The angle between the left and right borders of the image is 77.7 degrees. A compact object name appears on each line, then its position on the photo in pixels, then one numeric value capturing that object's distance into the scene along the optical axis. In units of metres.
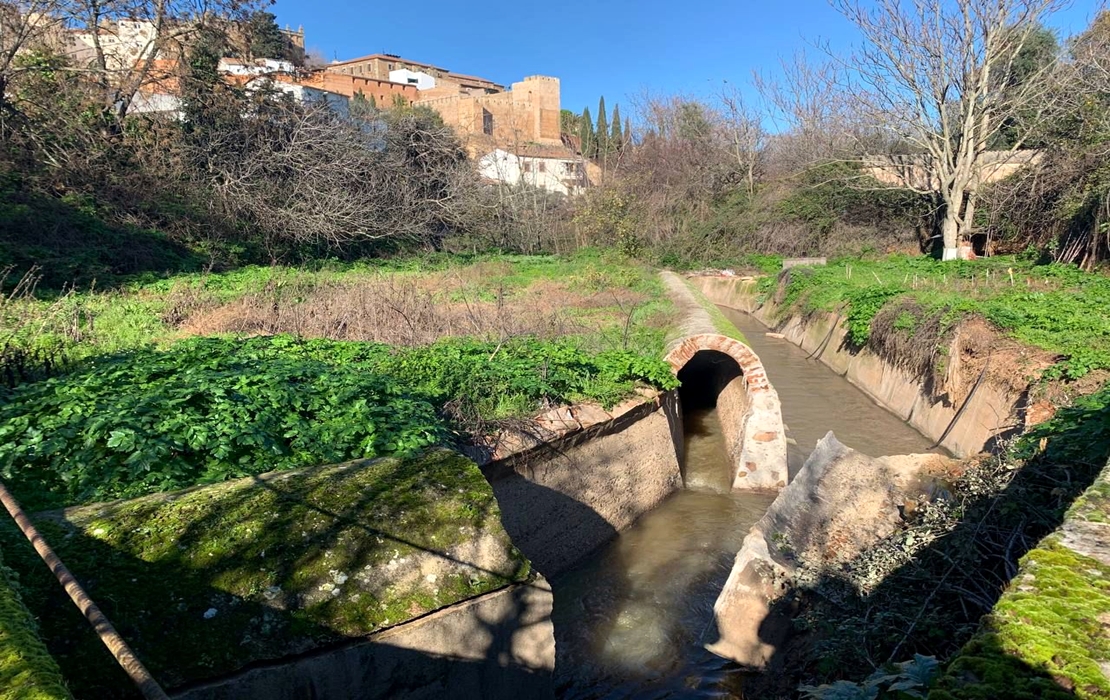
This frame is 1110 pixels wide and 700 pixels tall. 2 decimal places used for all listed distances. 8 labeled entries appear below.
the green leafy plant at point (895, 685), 2.22
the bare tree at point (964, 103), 22.05
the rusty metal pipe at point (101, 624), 1.80
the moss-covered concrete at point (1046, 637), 1.88
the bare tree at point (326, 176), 20.67
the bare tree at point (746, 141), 36.38
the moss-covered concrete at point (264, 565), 2.97
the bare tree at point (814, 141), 30.33
